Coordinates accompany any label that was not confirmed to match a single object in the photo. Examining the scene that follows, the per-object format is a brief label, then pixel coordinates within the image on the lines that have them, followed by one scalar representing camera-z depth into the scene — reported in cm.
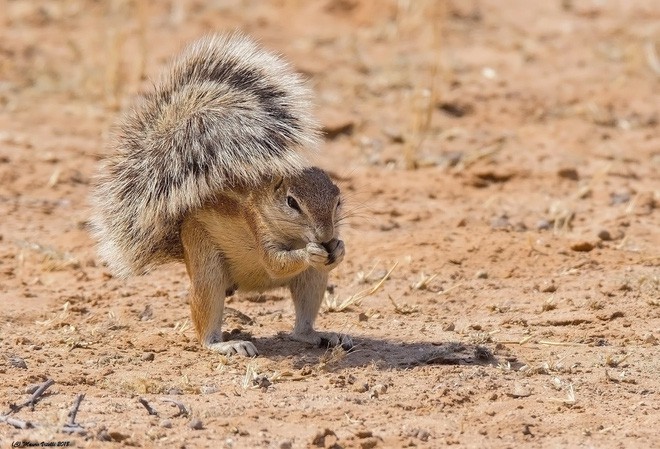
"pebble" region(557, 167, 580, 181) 1985
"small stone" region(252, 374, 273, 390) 1159
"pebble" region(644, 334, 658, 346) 1284
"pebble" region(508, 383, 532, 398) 1127
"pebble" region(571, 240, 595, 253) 1612
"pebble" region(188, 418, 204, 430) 1023
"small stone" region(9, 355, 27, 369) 1191
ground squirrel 1237
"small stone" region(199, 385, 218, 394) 1133
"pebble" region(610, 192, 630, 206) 1864
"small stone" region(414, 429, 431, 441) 1020
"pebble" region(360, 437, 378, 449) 996
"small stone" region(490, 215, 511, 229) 1748
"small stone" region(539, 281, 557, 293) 1481
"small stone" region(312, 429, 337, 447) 995
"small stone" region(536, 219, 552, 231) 1759
